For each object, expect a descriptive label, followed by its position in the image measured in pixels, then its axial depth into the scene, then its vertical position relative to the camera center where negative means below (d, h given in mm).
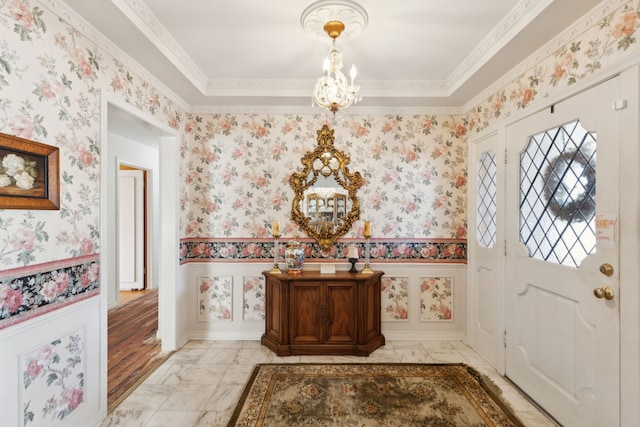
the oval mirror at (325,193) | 3334 +230
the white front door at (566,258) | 1666 -298
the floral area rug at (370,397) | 2047 -1391
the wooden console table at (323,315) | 2953 -993
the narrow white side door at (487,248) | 2668 -340
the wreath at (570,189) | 1809 +153
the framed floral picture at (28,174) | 1409 +205
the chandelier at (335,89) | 1850 +777
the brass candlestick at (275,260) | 3144 -496
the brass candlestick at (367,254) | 3154 -440
